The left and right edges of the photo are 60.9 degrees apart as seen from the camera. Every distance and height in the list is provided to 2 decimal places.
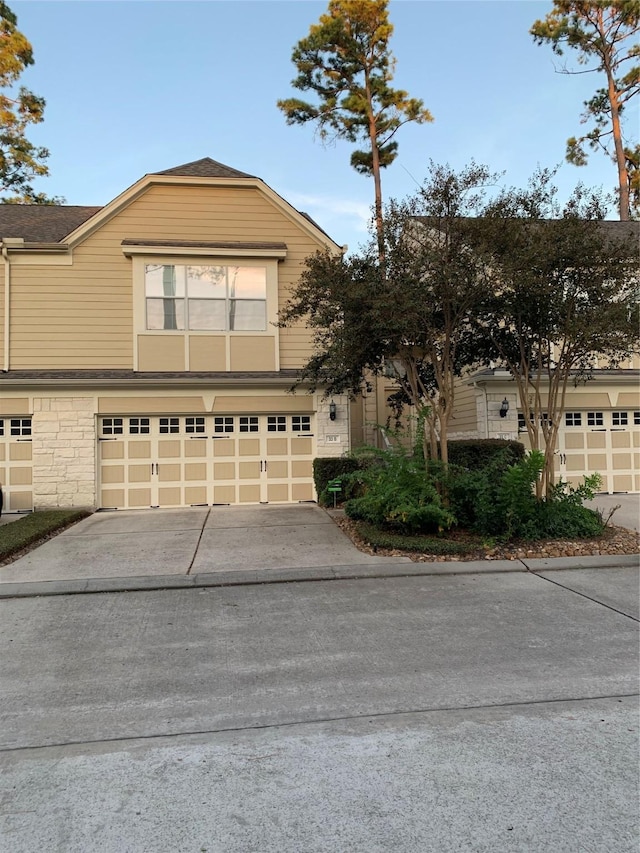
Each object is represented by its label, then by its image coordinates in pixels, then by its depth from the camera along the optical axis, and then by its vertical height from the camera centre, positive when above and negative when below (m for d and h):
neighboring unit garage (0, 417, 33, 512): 11.31 -0.33
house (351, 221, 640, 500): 12.37 +0.44
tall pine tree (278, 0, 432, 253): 16.06 +11.33
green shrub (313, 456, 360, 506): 11.57 -0.53
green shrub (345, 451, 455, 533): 7.44 -0.77
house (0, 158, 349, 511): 11.37 +2.00
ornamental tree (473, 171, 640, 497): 7.29 +2.25
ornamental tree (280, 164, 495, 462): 7.50 +2.13
